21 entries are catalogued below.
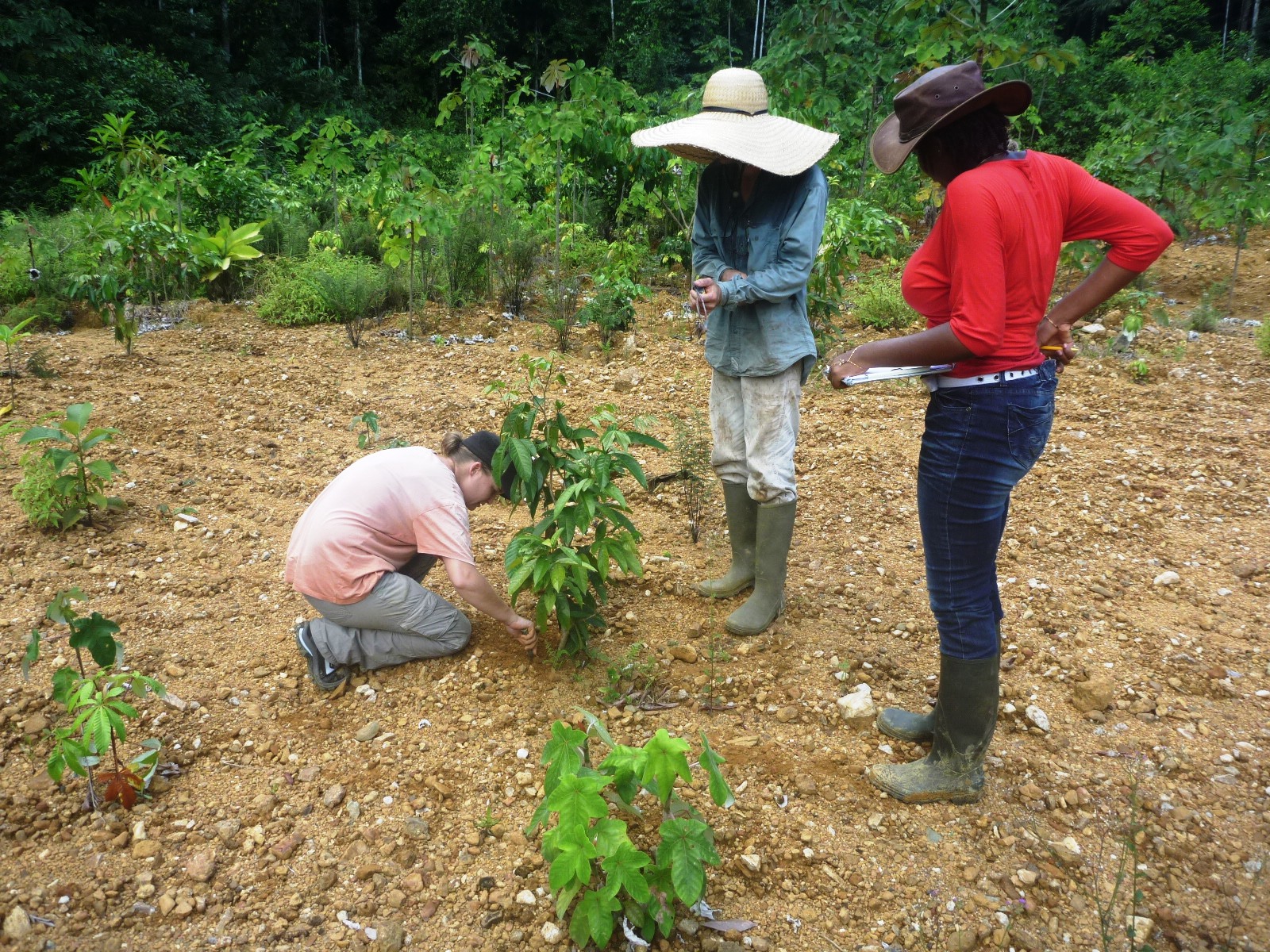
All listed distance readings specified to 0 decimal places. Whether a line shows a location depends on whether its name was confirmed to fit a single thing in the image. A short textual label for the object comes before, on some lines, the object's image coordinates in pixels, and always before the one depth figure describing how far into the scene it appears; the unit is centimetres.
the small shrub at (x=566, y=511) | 238
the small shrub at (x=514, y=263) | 628
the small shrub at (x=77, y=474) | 313
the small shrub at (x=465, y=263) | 638
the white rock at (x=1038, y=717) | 244
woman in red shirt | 171
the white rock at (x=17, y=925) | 179
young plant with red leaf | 201
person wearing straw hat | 254
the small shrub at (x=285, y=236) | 711
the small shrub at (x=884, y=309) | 563
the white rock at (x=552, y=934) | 182
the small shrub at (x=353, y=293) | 590
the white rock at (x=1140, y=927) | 179
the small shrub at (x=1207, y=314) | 558
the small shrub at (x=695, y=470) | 346
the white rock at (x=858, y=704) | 246
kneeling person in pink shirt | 251
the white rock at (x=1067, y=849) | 201
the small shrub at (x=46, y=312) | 607
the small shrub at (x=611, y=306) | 540
